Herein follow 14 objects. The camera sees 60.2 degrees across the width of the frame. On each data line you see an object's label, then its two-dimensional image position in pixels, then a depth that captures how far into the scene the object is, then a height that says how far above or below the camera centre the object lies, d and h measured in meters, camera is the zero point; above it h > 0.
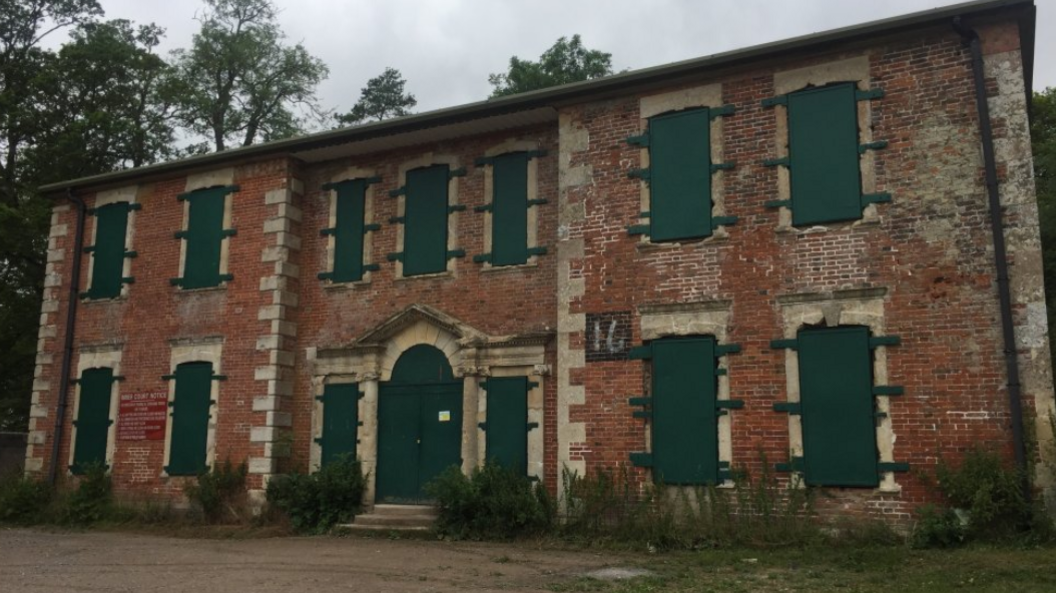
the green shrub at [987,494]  9.48 -0.38
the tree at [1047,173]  19.83 +6.61
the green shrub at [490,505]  11.91 -0.68
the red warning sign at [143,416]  15.50 +0.56
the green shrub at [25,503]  15.75 -0.94
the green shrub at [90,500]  15.23 -0.86
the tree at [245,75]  29.36 +12.22
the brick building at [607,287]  10.41 +2.31
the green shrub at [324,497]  13.66 -0.68
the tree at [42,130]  22.33 +8.19
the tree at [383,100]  34.28 +13.14
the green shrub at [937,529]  9.65 -0.76
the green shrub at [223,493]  14.39 -0.68
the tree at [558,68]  26.58 +11.31
